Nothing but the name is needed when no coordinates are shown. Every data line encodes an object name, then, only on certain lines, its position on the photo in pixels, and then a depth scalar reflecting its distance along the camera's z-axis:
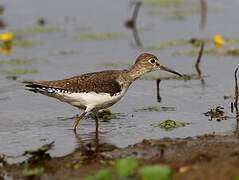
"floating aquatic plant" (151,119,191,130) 10.52
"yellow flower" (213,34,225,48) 14.78
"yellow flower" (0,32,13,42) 15.72
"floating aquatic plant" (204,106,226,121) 10.88
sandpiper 10.32
